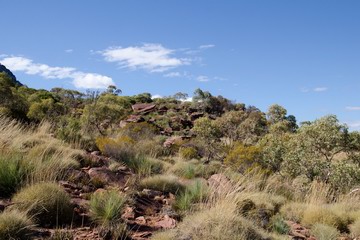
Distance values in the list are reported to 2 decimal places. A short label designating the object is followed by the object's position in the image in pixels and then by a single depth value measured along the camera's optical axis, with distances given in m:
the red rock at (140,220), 5.74
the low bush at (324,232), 6.71
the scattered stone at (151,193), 7.32
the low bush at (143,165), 8.99
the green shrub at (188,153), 17.17
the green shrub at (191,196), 6.64
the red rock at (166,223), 5.66
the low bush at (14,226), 4.21
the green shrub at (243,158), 15.27
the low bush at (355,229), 7.52
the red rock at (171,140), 23.69
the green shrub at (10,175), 5.78
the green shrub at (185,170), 10.15
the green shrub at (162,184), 7.88
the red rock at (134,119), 38.69
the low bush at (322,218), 7.76
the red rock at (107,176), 7.47
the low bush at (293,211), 8.04
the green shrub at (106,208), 5.25
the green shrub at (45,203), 5.04
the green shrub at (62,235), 4.43
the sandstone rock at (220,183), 7.65
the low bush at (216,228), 5.01
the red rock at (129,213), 5.86
